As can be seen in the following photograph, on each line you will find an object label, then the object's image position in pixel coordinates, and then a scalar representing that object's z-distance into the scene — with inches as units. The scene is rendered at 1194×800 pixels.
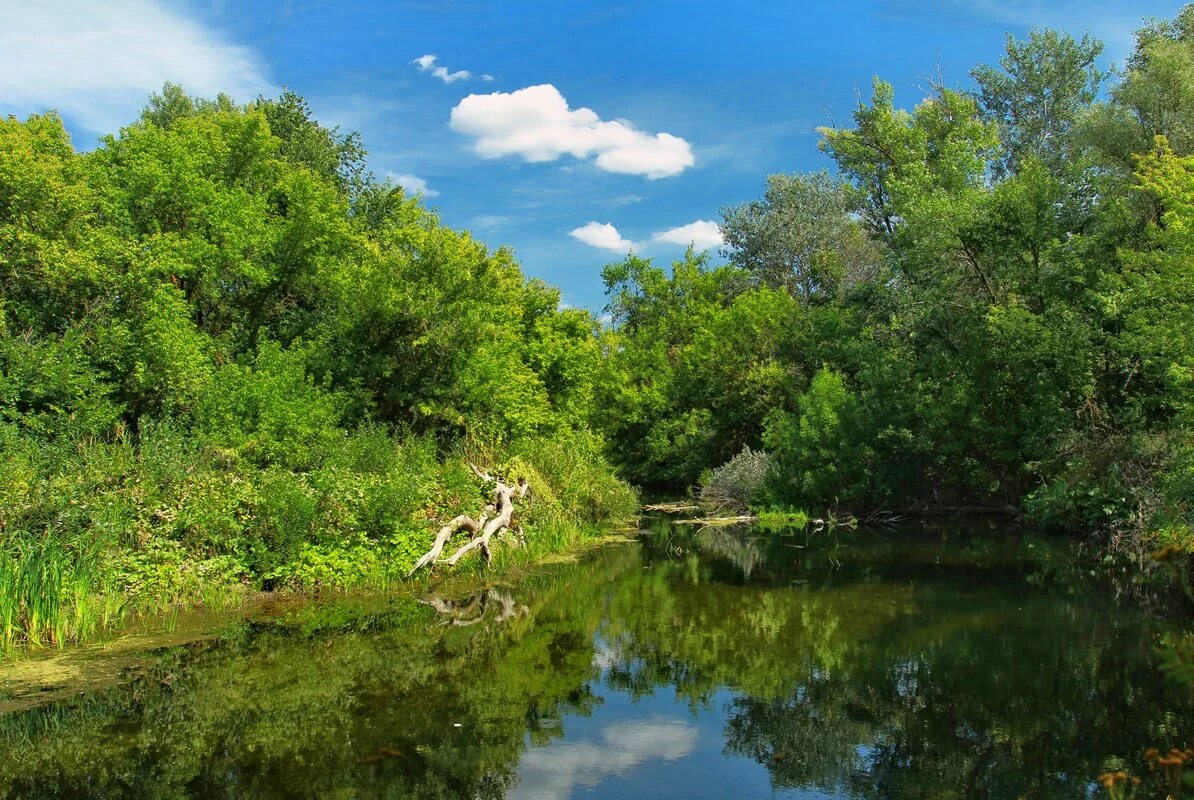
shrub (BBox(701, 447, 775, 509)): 1167.0
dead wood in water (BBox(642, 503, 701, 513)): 1273.4
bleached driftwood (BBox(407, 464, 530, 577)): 606.9
